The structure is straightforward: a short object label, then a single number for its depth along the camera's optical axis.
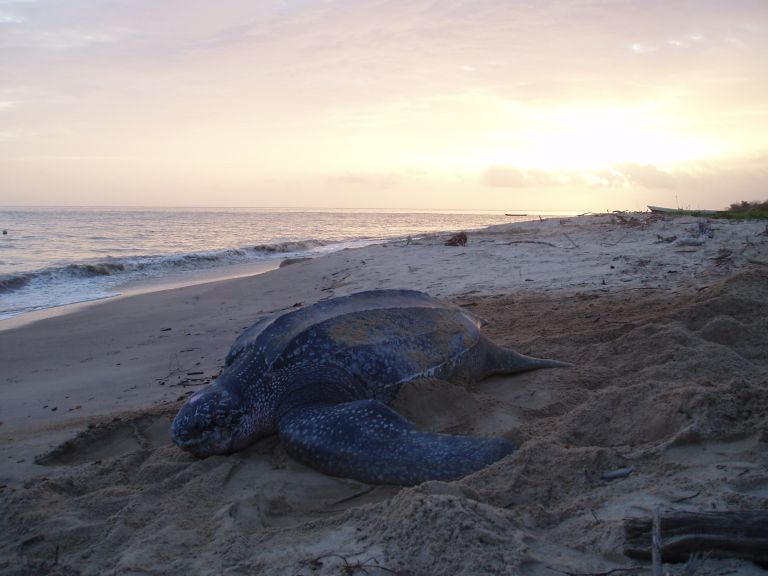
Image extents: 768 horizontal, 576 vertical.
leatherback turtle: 2.25
